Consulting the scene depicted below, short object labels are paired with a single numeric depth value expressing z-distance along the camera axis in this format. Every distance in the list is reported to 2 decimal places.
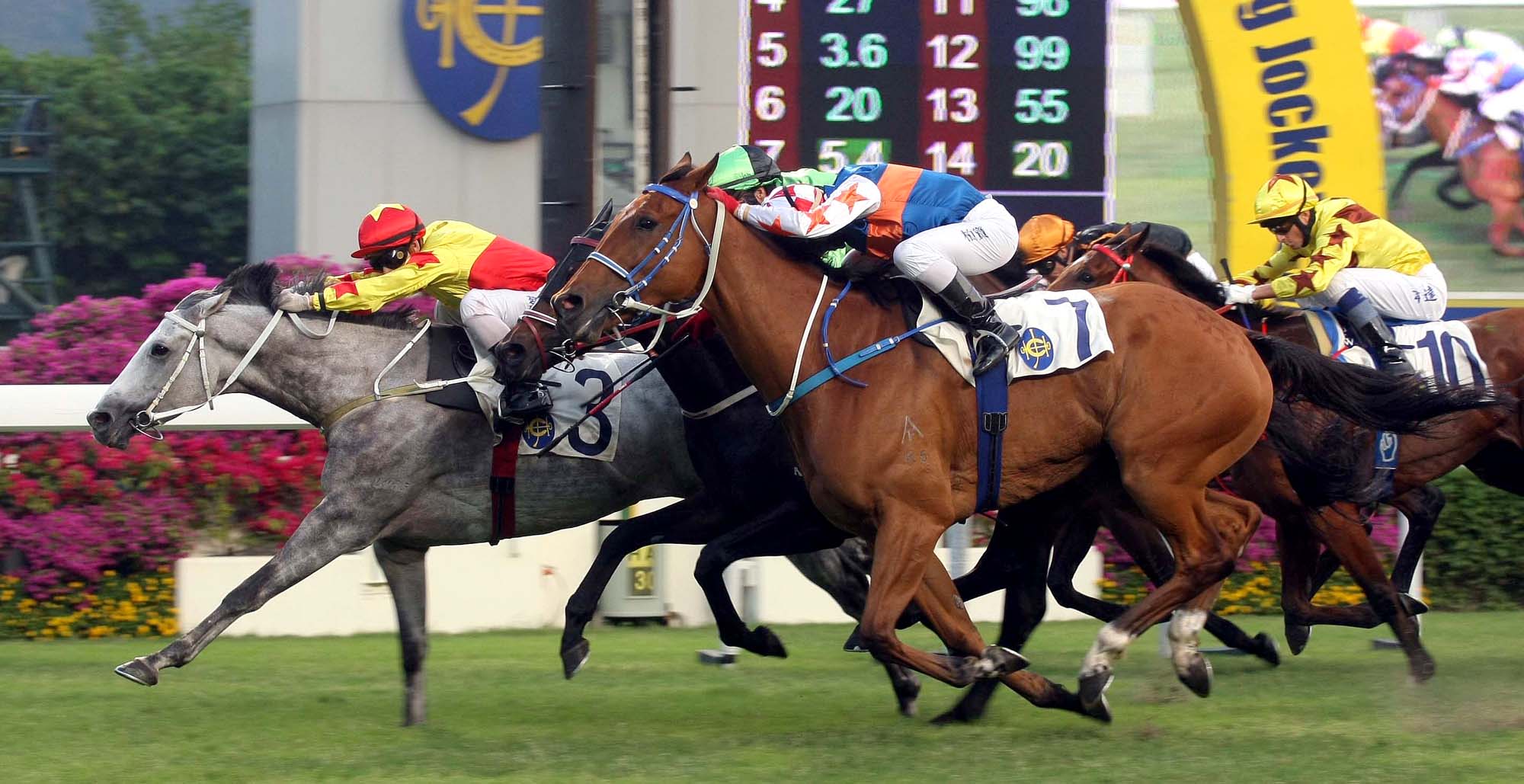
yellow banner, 20.61
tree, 47.22
